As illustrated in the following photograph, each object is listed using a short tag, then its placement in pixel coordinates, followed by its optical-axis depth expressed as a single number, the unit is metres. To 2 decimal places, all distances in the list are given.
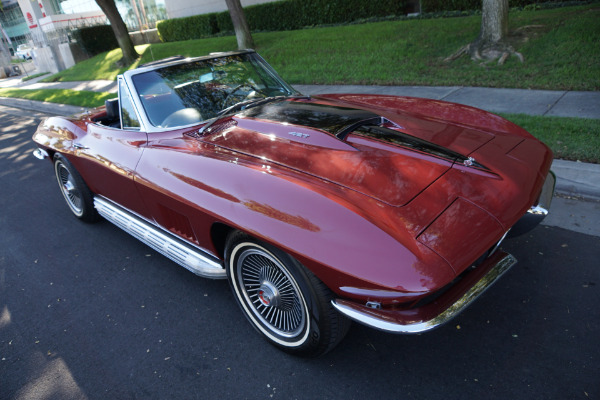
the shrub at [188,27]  18.39
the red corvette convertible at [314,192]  1.94
